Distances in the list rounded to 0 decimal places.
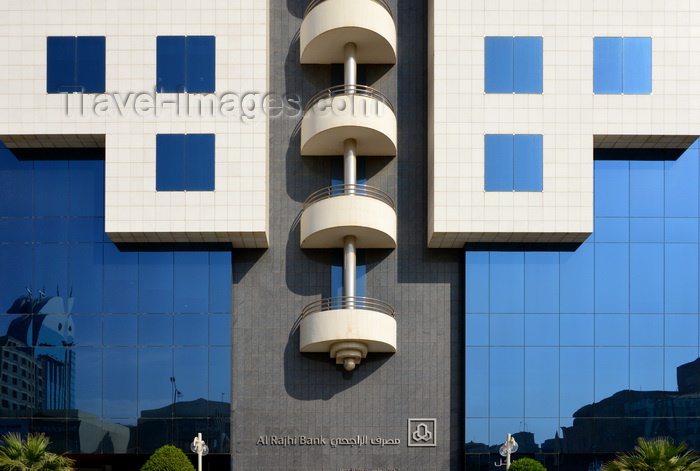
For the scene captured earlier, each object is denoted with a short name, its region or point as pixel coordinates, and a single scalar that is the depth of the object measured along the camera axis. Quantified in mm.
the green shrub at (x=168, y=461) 27922
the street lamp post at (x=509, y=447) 28484
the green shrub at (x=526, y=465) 27797
